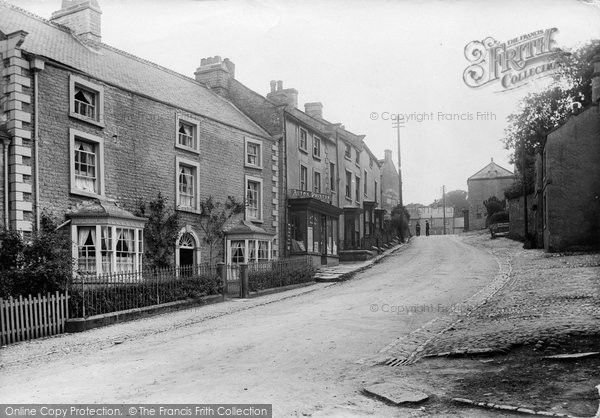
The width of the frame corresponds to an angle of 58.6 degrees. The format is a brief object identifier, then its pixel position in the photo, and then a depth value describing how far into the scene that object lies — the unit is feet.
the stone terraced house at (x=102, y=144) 49.98
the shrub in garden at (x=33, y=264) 41.47
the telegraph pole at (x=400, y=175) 158.83
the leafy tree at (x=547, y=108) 117.39
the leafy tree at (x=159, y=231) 62.59
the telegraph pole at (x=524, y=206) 108.06
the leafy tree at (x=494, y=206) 166.20
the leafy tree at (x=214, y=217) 72.38
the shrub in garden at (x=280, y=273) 63.57
